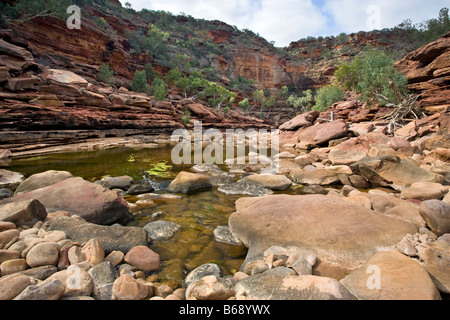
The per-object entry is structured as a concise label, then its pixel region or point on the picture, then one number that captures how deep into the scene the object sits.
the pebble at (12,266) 1.85
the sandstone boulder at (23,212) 2.67
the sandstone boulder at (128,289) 1.81
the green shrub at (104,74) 24.89
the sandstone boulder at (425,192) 3.93
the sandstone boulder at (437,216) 2.60
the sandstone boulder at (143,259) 2.40
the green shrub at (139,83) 28.73
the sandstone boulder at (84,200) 3.41
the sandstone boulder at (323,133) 12.70
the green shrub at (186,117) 26.42
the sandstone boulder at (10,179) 5.60
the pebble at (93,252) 2.21
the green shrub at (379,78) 15.83
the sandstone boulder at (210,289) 1.80
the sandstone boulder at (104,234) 2.59
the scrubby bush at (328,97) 28.09
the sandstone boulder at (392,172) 5.05
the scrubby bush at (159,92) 27.77
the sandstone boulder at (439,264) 1.86
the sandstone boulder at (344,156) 7.98
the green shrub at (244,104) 48.09
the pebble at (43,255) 2.01
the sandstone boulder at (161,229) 3.17
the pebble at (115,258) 2.36
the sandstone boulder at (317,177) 6.01
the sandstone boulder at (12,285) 1.54
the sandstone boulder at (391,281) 1.68
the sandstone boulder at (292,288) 1.70
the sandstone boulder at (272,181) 5.70
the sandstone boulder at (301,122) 18.17
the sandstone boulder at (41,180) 4.43
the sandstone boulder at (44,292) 1.51
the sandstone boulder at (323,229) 2.35
